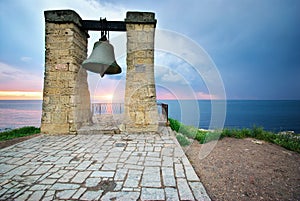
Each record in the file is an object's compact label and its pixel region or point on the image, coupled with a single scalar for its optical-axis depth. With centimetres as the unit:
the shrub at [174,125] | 649
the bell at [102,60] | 429
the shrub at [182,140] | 475
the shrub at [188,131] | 564
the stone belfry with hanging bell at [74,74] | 488
